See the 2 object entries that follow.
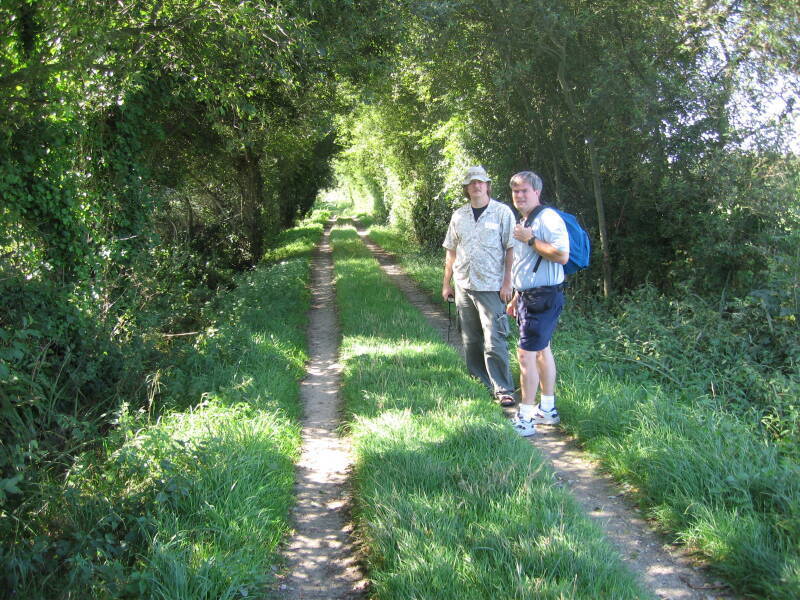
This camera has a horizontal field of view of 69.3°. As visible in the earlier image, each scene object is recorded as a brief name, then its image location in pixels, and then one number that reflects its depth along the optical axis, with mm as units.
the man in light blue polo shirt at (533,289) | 4977
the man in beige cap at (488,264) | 5656
